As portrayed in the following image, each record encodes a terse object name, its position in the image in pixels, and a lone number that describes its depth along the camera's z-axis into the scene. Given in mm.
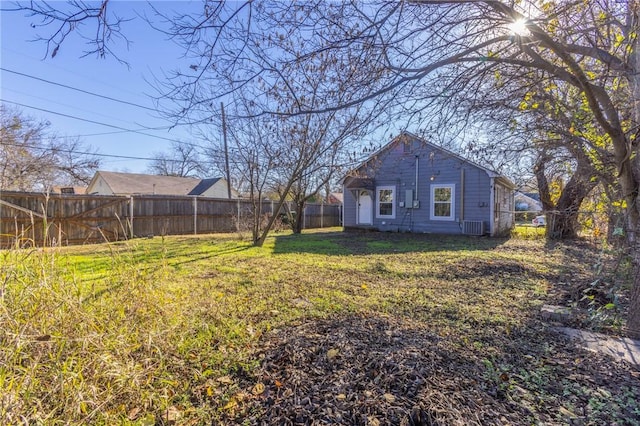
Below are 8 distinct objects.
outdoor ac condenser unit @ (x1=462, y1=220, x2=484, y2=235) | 11039
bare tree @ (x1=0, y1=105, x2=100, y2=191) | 13164
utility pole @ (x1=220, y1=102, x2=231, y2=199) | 8573
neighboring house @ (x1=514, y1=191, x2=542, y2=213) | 24856
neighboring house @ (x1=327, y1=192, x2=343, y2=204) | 34194
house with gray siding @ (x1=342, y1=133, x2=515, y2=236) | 11148
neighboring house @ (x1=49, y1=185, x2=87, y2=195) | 19684
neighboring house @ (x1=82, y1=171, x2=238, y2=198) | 21250
